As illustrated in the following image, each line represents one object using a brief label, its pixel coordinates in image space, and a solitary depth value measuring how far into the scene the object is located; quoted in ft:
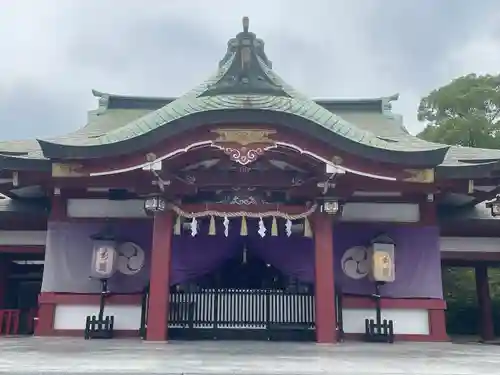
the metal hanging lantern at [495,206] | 36.42
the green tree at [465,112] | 74.33
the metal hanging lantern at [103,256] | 33.09
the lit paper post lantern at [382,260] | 33.12
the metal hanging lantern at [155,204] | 31.50
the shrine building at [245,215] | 30.63
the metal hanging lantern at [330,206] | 31.78
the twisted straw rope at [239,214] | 31.89
